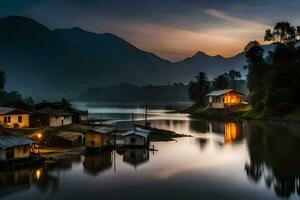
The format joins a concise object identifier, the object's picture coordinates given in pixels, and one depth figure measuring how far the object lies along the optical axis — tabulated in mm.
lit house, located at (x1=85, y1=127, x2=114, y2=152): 57719
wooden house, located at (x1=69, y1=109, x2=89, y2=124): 93625
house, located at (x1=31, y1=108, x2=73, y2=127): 78206
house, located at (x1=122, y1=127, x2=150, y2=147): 62094
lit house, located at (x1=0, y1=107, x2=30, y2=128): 70812
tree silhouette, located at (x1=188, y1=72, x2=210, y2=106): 160250
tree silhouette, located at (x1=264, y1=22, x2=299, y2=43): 128375
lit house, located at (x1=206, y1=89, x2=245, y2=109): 131375
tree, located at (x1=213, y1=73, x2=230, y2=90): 172612
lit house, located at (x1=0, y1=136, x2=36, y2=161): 45031
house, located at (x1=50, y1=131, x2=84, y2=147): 60062
